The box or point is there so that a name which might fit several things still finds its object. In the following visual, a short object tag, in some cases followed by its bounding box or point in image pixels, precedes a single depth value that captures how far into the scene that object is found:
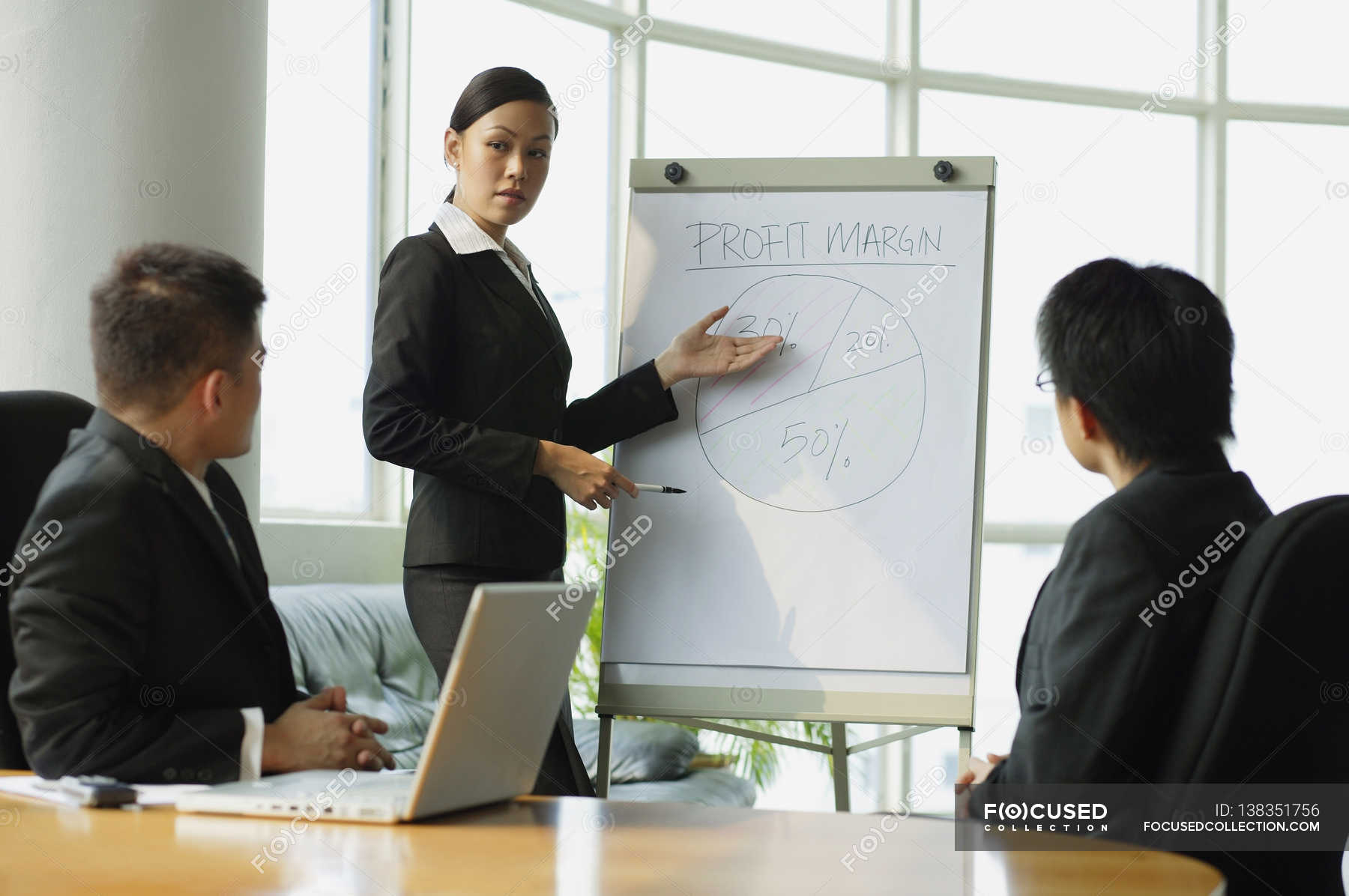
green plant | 7.07
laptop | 3.76
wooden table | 3.15
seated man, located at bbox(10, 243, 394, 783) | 4.24
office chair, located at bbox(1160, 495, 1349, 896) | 4.33
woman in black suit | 5.09
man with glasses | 4.44
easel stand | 5.34
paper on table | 4.06
